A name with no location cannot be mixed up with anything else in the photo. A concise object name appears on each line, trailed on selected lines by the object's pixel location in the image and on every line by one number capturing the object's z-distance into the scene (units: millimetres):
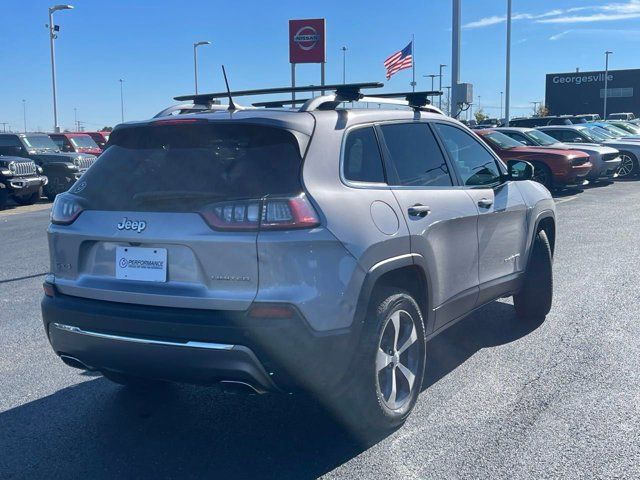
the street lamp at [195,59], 46506
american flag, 22859
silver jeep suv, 3605
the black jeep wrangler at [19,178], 18219
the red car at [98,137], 30431
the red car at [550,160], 18172
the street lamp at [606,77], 75988
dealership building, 82750
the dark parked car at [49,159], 20500
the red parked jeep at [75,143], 25531
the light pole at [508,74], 33519
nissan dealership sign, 23641
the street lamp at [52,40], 34881
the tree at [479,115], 75806
